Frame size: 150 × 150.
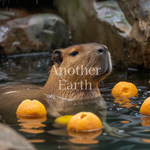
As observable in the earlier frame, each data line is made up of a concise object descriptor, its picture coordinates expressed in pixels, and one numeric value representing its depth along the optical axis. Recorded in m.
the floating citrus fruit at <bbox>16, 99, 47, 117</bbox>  5.84
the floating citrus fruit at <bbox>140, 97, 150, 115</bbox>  5.71
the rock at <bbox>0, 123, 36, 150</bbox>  2.90
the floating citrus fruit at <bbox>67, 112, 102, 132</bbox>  4.66
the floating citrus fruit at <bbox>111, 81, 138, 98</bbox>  7.69
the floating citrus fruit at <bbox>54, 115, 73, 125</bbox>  5.31
